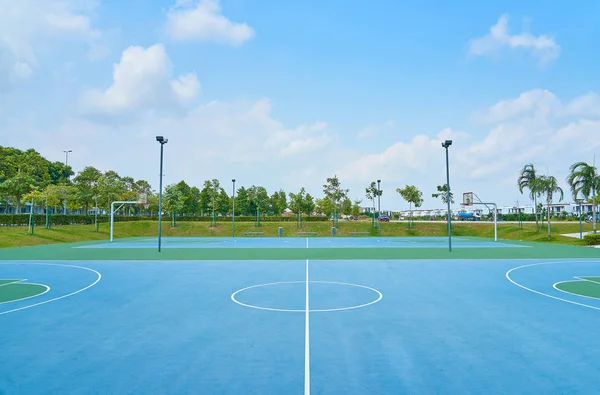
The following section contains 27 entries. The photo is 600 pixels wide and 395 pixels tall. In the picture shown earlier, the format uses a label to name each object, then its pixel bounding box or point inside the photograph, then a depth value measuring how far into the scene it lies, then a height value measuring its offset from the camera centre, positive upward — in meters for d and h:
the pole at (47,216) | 44.21 -0.57
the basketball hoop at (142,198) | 40.21 +1.45
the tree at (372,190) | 58.09 +3.30
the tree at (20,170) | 48.31 +7.00
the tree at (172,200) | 55.81 +1.69
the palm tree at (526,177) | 46.22 +4.24
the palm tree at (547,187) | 41.91 +2.76
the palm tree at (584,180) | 37.97 +3.16
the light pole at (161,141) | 24.09 +4.54
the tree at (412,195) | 57.56 +2.51
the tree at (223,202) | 63.88 +1.54
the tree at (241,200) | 66.19 +2.01
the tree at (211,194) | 59.82 +3.09
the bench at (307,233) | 50.24 -2.96
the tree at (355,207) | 77.75 +0.88
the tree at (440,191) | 63.58 +3.54
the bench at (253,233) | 49.30 -2.94
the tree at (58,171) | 79.81 +8.93
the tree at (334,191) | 61.06 +3.32
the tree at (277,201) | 74.30 +2.07
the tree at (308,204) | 60.47 +1.17
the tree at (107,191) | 53.06 +2.87
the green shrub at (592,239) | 31.90 -2.38
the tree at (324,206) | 64.59 +0.91
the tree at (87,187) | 53.71 +3.68
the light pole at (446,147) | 24.05 +4.18
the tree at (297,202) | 57.84 +1.48
